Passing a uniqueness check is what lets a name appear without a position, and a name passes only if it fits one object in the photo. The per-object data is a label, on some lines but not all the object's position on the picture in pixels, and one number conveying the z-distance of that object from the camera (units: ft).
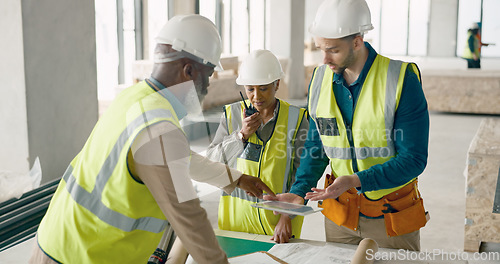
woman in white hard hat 10.50
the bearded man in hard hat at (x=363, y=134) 8.63
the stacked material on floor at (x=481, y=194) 15.48
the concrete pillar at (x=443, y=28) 86.84
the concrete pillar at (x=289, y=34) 45.80
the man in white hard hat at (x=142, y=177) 5.54
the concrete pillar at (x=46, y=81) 13.71
